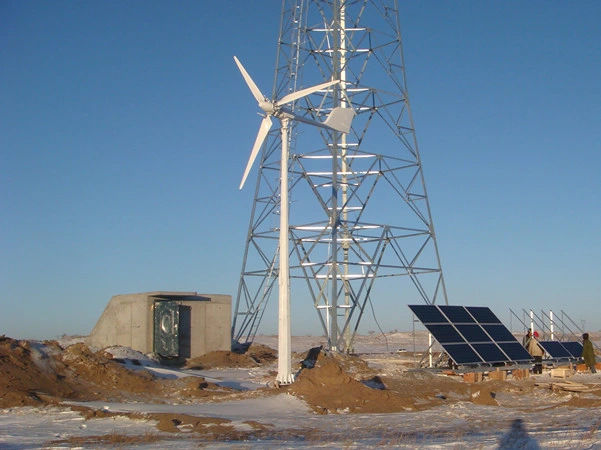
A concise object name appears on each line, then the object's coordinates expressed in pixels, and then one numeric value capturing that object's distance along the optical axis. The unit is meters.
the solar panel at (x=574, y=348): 37.91
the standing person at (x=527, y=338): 36.12
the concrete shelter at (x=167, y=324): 37.56
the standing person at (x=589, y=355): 34.69
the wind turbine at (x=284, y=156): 24.86
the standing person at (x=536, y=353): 33.44
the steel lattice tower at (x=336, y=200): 34.59
